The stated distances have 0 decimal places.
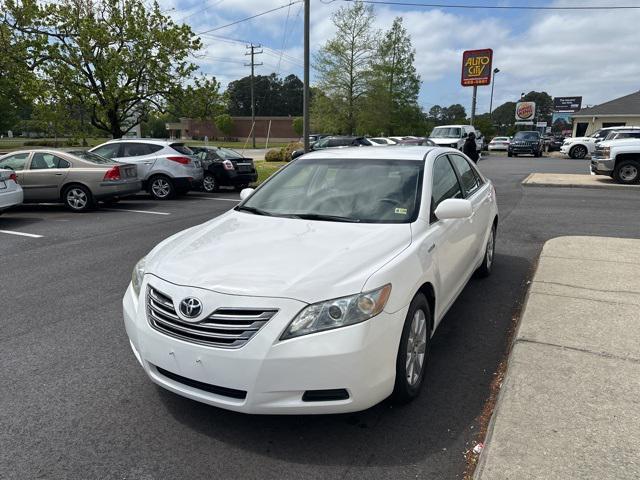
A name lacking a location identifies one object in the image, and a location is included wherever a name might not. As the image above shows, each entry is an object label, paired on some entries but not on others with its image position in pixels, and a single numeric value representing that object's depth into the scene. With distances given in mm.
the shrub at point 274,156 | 27281
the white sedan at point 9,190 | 9344
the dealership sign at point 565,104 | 72750
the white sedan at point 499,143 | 42625
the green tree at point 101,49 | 18219
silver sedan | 10852
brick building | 85938
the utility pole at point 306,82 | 15352
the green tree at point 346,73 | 38438
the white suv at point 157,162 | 13107
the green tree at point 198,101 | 20781
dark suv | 32375
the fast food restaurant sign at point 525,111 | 63775
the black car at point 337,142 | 22688
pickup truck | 14195
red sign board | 39250
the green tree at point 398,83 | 43062
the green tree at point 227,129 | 82862
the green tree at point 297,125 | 77875
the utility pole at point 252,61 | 55419
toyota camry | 2430
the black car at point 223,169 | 14891
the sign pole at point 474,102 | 38781
